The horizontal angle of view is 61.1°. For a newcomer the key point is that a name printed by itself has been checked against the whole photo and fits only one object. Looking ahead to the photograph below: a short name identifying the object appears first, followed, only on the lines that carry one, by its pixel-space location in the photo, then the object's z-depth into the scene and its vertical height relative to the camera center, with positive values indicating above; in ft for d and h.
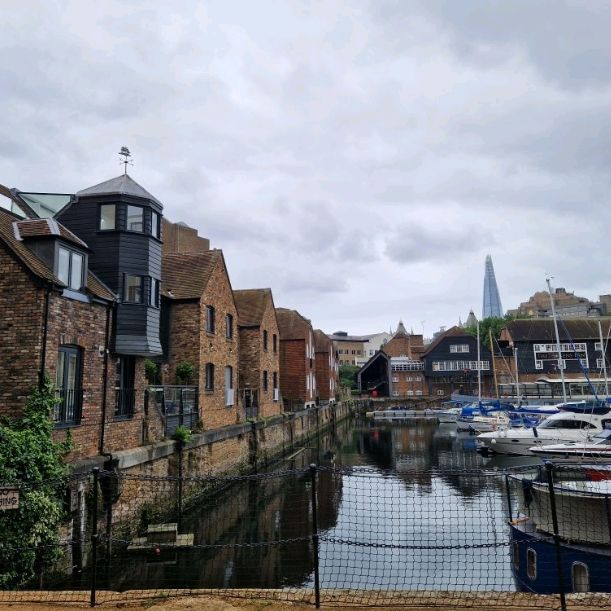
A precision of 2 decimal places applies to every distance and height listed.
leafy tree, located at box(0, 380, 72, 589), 30.59 -6.23
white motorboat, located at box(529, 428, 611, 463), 74.57 -10.42
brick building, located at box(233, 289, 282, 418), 103.19 +7.02
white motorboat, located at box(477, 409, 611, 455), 99.86 -10.11
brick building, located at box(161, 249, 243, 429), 72.69 +8.51
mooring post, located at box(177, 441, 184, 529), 53.67 -9.95
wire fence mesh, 21.67 -12.85
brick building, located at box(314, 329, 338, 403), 190.49 +6.76
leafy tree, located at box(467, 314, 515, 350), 249.34 +26.87
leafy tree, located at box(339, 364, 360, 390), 302.84 +6.64
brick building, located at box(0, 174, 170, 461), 41.14 +7.99
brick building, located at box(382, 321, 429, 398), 248.32 +2.61
